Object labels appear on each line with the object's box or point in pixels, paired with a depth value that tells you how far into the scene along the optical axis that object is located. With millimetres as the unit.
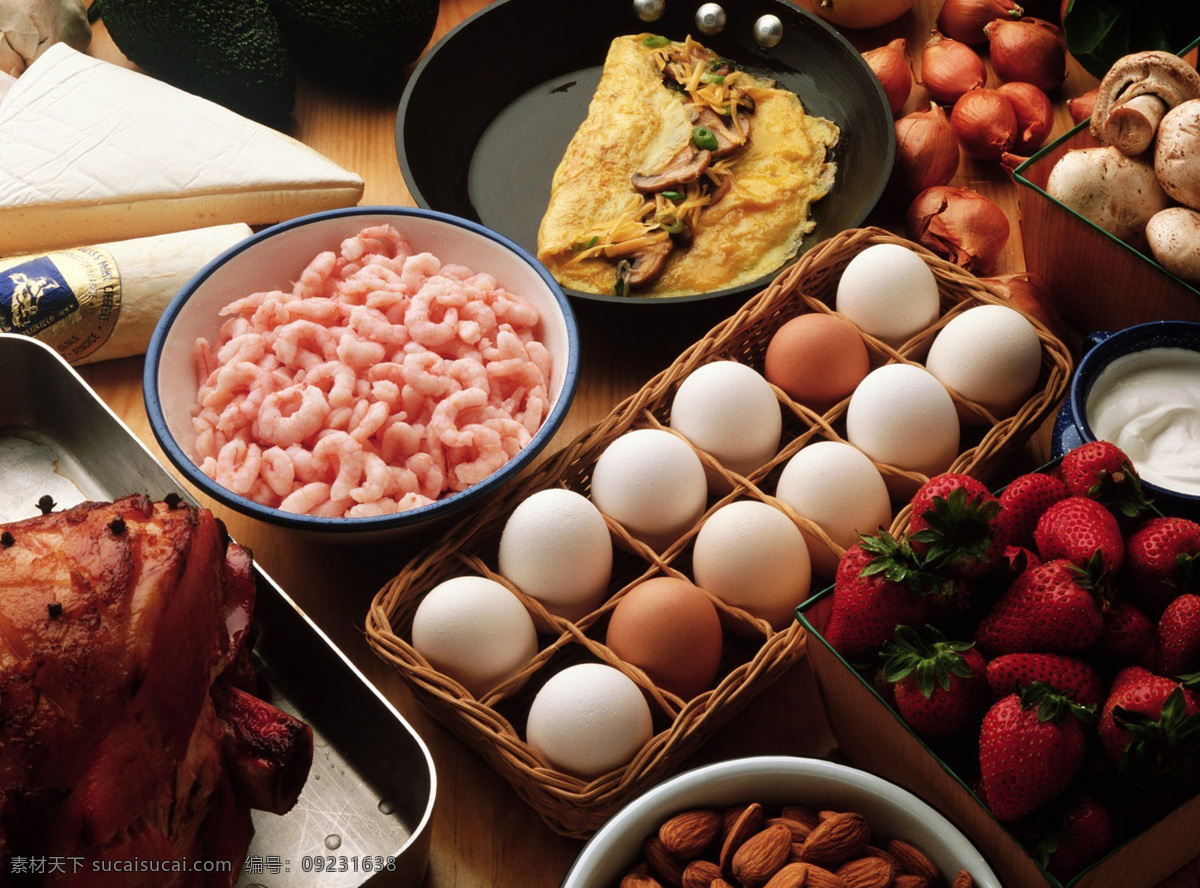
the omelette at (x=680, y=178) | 1353
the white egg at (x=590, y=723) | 852
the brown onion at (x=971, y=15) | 1557
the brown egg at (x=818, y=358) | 1108
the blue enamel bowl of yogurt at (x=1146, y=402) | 1010
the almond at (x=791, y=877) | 751
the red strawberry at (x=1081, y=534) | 784
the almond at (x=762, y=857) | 769
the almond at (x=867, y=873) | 757
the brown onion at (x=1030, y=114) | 1443
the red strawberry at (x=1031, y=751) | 707
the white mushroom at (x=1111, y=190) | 1108
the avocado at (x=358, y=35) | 1479
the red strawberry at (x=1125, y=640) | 775
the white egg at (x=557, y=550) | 952
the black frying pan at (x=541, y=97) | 1412
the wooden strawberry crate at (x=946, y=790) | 739
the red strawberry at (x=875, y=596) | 780
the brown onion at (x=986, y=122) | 1429
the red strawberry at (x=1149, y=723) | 688
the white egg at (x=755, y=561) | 949
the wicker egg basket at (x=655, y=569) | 868
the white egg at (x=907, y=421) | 1038
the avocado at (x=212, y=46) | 1441
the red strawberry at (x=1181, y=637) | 744
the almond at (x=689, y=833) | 777
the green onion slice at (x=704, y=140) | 1446
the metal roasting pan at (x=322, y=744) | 863
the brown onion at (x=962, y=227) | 1297
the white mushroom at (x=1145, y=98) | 1096
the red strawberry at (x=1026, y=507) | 851
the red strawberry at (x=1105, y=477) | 834
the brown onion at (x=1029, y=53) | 1498
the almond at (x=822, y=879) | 754
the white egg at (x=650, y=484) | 1000
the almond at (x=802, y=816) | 803
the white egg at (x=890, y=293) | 1139
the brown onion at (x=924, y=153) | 1371
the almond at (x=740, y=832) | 783
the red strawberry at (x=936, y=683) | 749
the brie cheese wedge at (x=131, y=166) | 1347
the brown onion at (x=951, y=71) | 1502
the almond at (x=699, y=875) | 770
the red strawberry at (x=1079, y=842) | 723
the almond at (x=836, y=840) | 774
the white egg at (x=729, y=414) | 1049
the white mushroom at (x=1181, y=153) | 1052
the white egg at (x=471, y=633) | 904
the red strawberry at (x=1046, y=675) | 746
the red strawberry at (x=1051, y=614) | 751
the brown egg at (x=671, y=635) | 907
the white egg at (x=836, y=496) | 995
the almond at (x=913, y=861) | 773
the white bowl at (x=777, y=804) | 770
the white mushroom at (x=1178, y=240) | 1050
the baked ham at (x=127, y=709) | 677
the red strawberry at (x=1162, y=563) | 780
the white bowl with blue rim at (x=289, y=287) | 991
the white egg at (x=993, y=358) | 1072
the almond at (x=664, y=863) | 783
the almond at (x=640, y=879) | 778
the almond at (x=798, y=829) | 792
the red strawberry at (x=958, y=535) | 773
